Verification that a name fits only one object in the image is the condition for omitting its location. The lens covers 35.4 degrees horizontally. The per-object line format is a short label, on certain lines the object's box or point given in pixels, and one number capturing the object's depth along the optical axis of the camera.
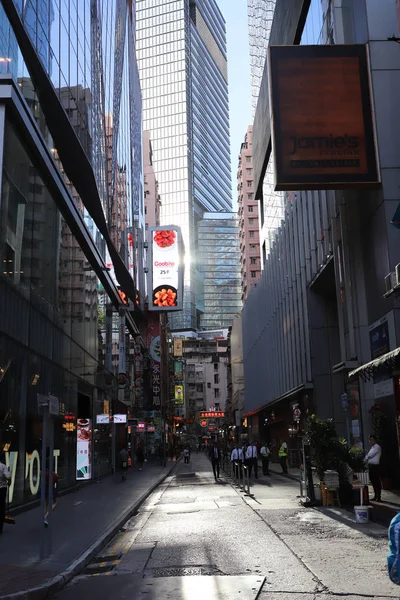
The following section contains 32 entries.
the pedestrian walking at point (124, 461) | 32.75
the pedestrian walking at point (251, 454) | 26.62
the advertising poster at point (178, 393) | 114.21
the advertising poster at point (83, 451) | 28.89
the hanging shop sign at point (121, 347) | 45.78
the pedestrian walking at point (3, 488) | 13.05
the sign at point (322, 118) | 18.95
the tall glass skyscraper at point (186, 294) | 197.00
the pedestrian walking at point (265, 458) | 32.62
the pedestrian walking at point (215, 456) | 32.00
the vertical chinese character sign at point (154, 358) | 78.06
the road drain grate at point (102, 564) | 9.36
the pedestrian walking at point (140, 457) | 48.57
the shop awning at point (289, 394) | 32.12
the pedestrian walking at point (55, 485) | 16.70
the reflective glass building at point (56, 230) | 17.91
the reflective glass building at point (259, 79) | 45.58
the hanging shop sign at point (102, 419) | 33.25
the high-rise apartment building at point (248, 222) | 102.69
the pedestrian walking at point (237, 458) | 28.95
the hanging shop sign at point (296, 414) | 29.34
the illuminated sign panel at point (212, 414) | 115.53
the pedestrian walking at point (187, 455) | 54.16
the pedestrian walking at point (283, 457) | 31.17
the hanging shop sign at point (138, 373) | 62.39
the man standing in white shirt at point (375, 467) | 15.45
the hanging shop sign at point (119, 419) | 37.75
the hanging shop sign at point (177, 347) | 123.50
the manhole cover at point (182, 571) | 8.66
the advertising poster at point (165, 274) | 69.81
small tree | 16.50
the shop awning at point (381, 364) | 13.70
